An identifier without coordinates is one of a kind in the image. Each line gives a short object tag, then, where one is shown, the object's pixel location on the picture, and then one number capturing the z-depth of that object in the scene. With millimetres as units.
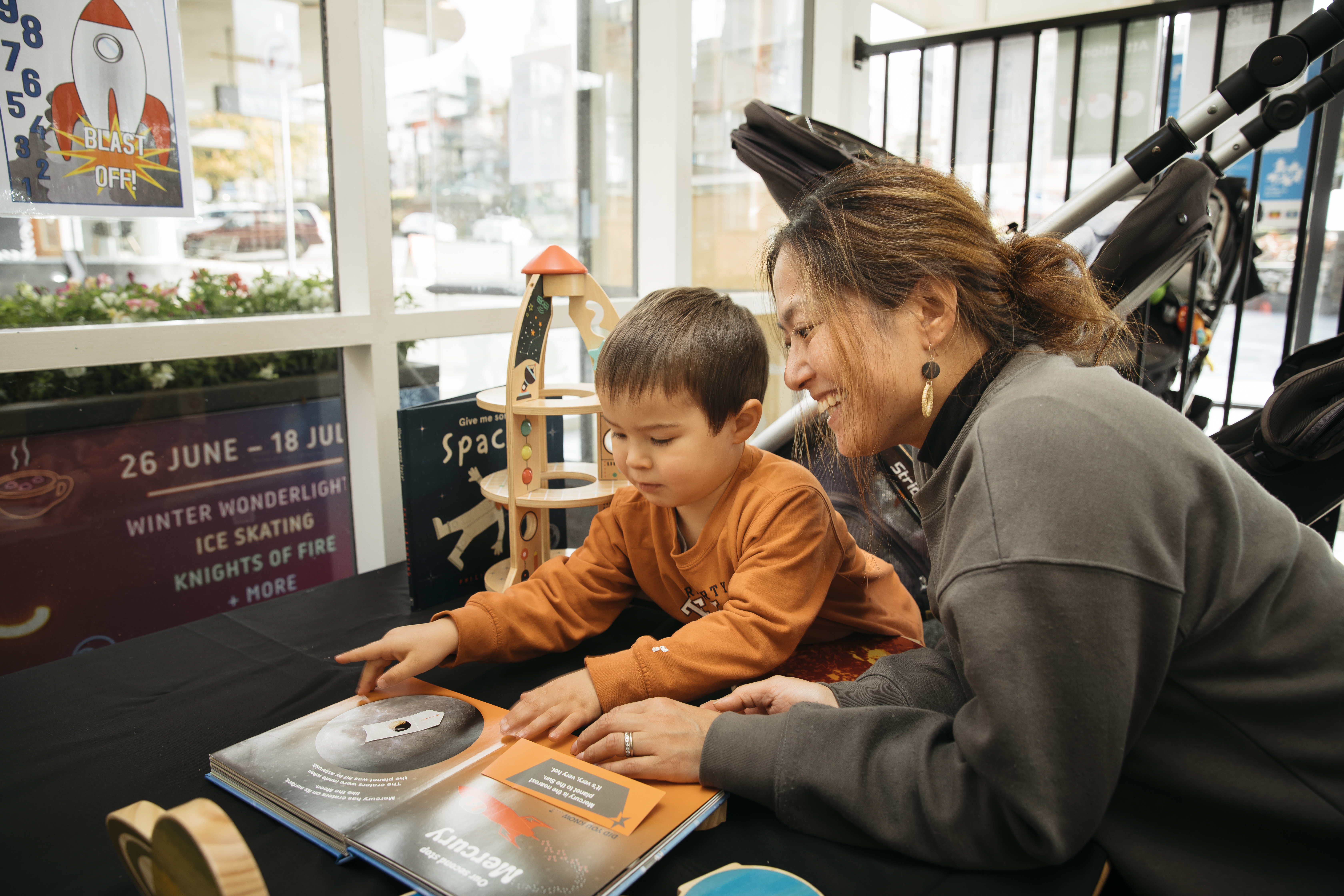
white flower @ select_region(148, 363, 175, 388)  1429
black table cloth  663
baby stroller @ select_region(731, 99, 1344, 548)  1345
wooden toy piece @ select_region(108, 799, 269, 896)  481
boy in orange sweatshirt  937
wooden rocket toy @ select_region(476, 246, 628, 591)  1263
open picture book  629
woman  612
